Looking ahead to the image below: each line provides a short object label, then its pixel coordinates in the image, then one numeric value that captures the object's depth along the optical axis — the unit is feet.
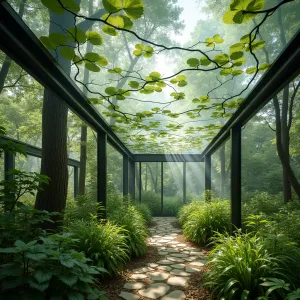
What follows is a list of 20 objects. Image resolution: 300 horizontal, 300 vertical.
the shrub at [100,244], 9.09
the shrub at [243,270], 6.61
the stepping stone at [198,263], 11.24
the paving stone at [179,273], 10.05
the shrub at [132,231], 12.10
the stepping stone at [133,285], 8.59
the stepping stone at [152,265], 11.09
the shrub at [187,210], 20.96
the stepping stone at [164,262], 11.59
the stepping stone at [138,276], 9.66
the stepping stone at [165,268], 10.71
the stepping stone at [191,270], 10.43
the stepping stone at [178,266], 10.98
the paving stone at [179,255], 12.98
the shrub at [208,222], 14.66
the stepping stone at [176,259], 12.08
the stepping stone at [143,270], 10.39
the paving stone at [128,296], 7.79
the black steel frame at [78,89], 4.91
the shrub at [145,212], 23.49
